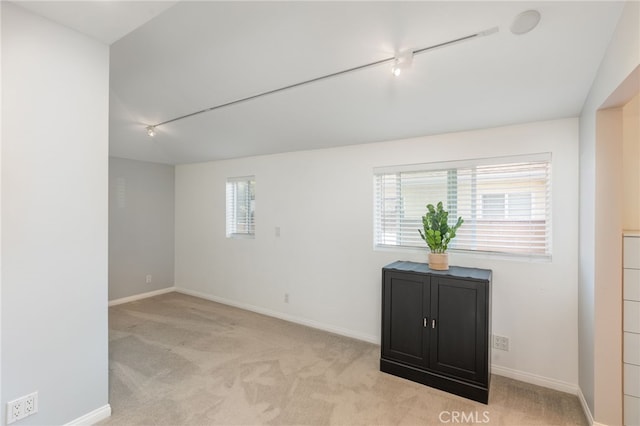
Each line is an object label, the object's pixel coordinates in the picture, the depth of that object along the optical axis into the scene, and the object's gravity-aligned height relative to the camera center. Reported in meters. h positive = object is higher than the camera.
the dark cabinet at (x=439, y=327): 2.36 -0.95
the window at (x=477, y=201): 2.67 +0.11
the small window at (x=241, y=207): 4.63 +0.09
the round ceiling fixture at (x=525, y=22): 1.67 +1.07
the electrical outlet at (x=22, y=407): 1.67 -1.09
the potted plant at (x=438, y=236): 2.67 -0.20
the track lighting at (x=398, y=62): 1.87 +1.08
